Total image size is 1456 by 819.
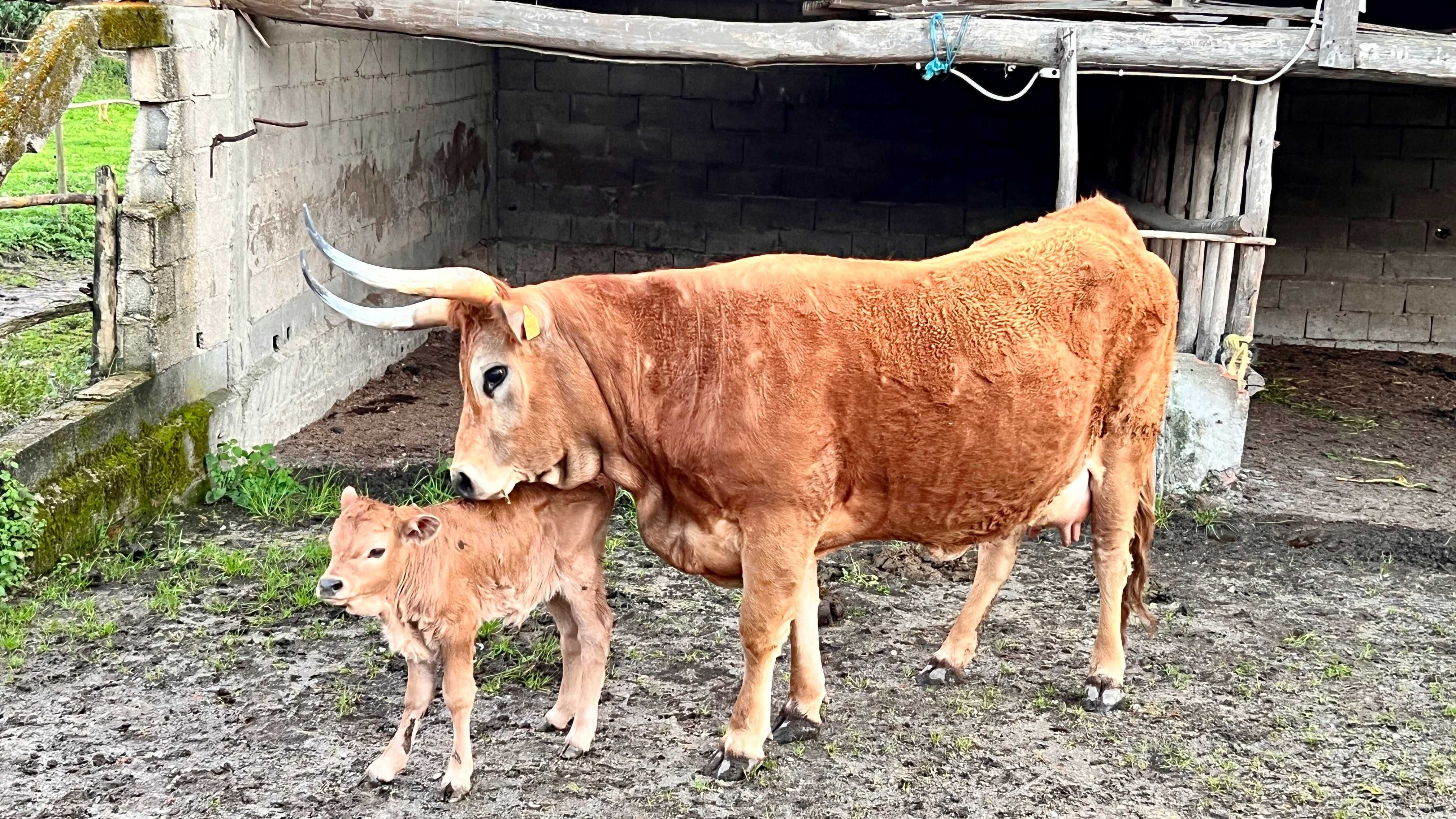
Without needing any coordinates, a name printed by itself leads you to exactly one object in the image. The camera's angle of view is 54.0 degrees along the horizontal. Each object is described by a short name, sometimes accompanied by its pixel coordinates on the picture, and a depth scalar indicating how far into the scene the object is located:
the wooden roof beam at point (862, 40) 7.09
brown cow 4.46
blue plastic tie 7.07
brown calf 4.42
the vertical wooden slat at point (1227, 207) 7.43
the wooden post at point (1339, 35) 7.00
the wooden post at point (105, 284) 6.62
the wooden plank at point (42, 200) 6.81
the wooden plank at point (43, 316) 7.13
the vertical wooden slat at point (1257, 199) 7.30
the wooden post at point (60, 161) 11.29
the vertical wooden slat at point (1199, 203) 7.53
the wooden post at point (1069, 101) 7.06
